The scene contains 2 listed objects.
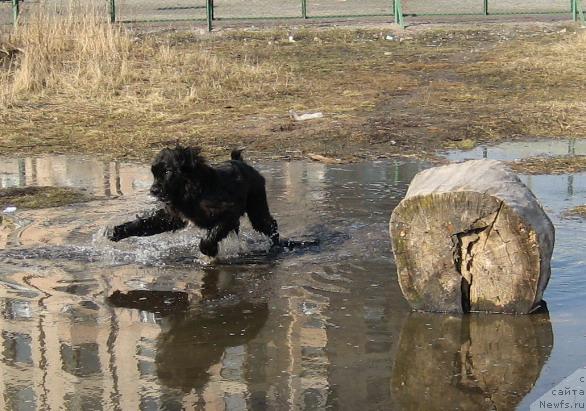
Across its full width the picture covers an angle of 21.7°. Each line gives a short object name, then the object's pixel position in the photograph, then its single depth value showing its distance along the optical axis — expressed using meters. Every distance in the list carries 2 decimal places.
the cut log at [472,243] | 10.04
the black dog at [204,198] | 11.99
